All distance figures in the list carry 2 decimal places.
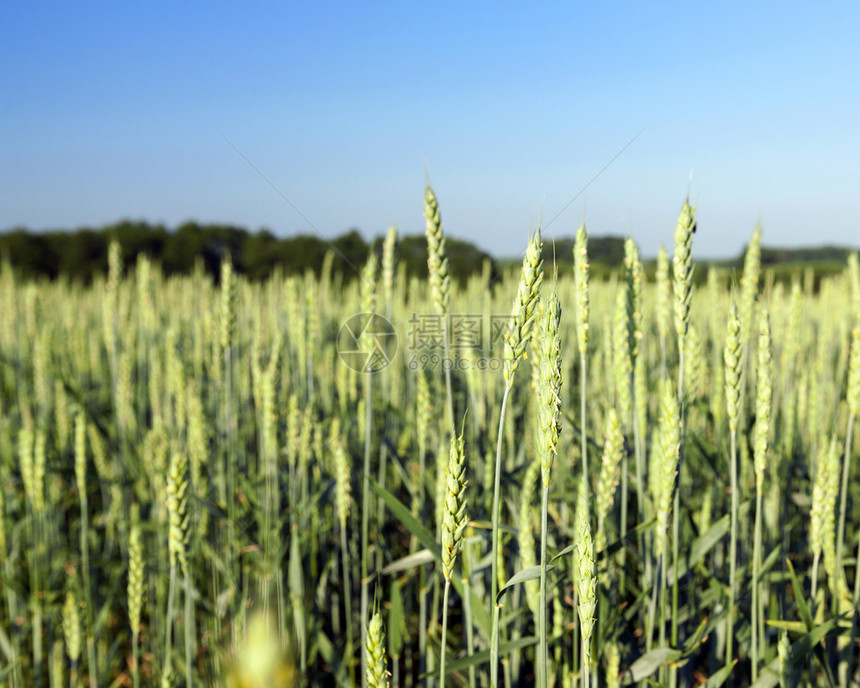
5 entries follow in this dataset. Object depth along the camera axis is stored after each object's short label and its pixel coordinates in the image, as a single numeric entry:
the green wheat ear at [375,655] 0.43
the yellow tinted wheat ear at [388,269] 0.69
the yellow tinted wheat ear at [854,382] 0.66
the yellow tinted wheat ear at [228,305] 0.82
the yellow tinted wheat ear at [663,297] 0.71
